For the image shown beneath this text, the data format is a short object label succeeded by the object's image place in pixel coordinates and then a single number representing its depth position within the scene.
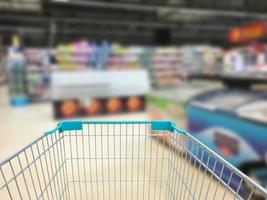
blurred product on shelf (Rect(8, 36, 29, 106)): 7.91
